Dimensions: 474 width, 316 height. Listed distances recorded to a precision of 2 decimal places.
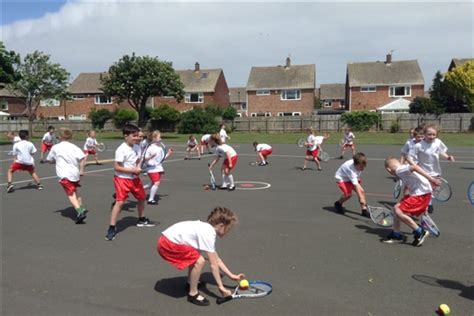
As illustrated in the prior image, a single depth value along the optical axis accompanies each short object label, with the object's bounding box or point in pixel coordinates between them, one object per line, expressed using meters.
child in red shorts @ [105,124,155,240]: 7.43
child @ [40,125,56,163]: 21.97
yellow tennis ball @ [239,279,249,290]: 5.01
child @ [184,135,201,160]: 23.64
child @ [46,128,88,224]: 8.74
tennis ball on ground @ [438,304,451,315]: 4.48
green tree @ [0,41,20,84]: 35.88
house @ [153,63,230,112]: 65.19
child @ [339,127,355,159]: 21.56
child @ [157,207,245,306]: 4.75
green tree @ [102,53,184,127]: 43.94
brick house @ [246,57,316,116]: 61.34
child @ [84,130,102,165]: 20.55
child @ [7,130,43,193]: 12.98
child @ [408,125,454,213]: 8.97
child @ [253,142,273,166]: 19.53
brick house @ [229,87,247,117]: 97.25
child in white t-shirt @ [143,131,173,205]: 10.57
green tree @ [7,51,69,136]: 45.72
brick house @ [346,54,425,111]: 56.94
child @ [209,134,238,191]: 12.38
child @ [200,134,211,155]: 22.63
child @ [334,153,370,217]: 8.96
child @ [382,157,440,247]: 6.89
